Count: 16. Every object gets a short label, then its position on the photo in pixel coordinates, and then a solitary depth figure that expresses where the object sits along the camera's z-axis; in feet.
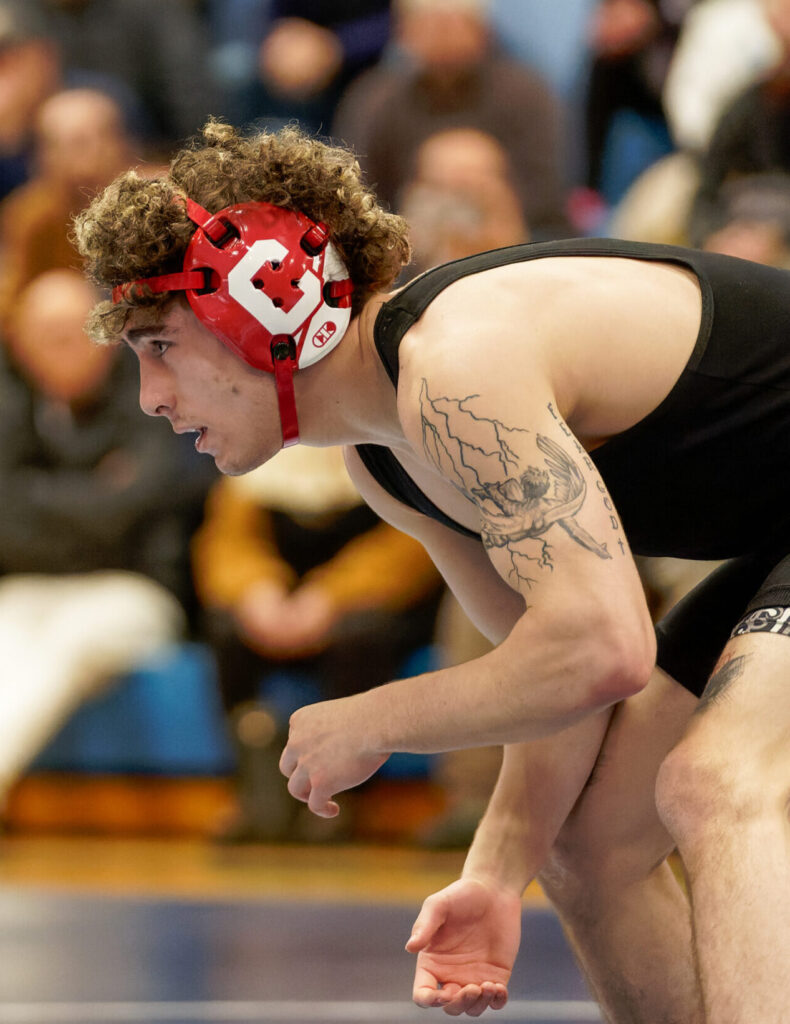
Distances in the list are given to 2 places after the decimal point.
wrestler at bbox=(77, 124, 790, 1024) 13.91
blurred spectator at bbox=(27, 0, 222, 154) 48.08
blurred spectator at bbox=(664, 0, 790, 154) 41.75
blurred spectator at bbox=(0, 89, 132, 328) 43.32
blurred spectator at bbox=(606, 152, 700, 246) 38.99
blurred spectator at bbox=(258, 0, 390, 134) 47.65
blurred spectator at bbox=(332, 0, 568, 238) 42.63
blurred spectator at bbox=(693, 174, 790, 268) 34.06
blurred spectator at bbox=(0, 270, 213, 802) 37.01
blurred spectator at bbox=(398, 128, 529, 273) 36.22
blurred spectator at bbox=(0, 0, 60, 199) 48.93
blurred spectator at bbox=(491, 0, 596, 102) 45.83
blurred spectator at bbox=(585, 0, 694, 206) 44.62
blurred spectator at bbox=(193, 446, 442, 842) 35.09
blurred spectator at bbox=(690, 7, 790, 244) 38.37
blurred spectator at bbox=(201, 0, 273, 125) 48.49
